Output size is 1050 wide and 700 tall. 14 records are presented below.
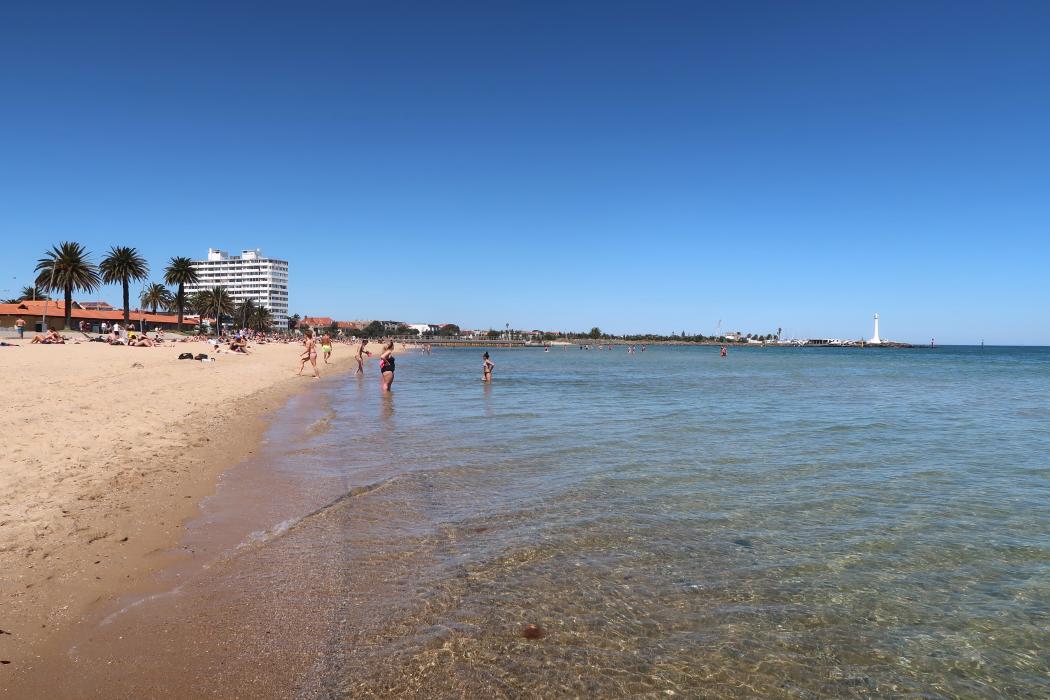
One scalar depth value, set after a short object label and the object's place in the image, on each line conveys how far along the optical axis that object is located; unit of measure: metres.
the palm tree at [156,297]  111.00
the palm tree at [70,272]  59.06
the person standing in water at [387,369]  24.45
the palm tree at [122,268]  69.12
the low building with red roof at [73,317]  69.28
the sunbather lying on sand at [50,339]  40.03
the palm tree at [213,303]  108.25
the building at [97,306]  129.73
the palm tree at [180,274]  83.50
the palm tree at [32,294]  97.84
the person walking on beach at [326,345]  45.47
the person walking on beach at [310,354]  33.88
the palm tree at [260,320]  140.89
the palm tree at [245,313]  129.18
